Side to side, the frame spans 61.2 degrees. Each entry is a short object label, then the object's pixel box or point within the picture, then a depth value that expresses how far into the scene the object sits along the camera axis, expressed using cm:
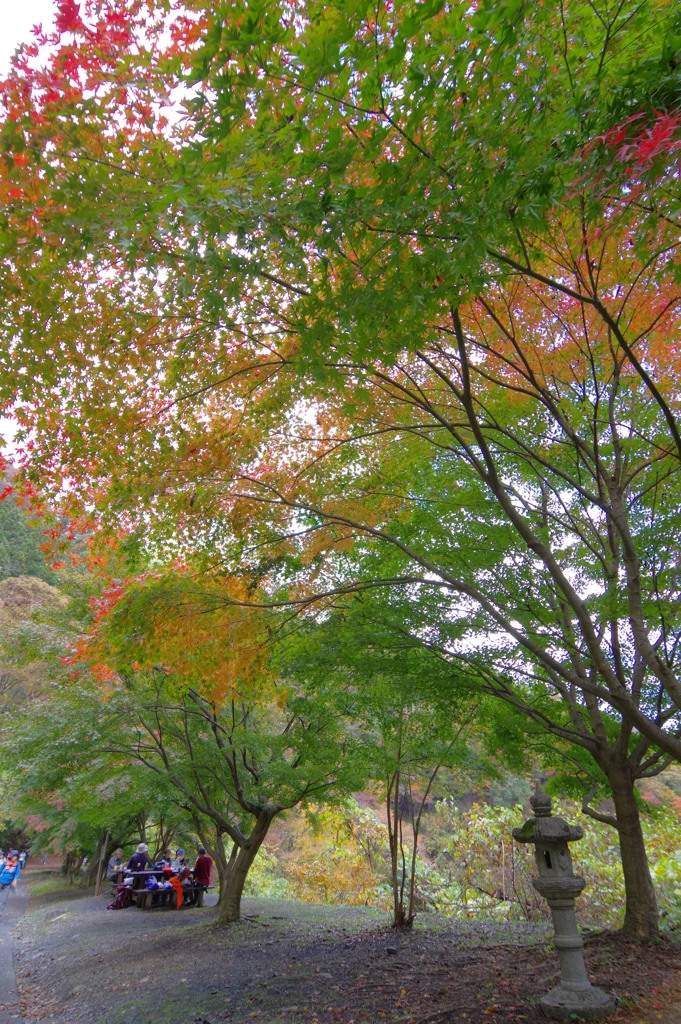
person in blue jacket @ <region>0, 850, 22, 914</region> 1561
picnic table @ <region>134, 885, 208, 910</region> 1320
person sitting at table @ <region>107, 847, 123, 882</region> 1711
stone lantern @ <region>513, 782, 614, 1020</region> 426
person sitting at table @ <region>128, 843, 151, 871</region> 1422
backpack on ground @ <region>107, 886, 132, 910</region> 1343
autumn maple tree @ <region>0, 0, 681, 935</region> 258
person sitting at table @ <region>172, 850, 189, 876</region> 1427
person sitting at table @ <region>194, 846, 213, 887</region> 1354
